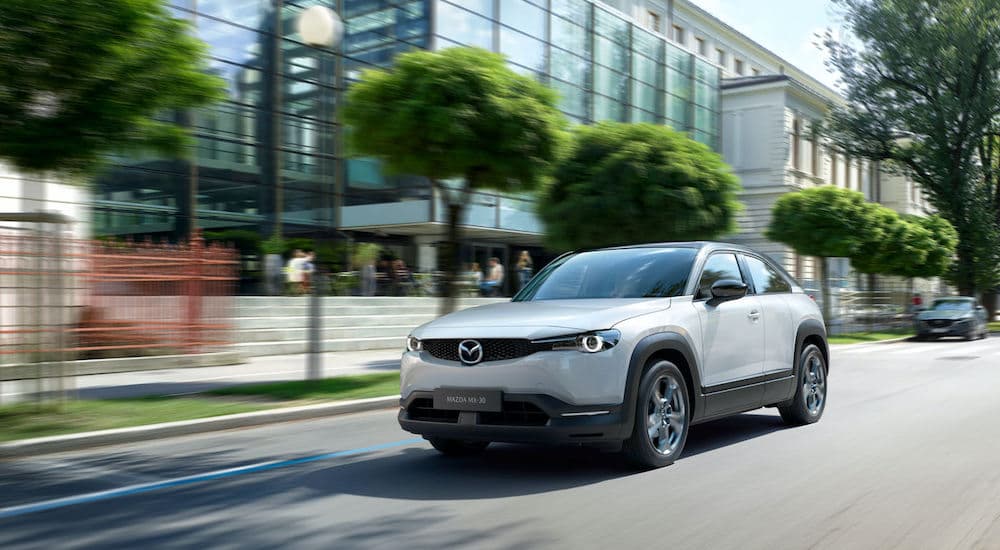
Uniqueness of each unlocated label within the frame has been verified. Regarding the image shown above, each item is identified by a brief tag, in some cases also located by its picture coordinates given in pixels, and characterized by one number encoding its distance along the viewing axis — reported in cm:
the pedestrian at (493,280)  2625
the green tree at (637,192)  1767
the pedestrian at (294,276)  2189
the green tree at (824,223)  2948
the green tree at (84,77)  730
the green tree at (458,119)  1243
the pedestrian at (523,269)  2681
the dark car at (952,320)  2770
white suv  586
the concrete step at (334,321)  1775
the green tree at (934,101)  3694
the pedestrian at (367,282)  2550
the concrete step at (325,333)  1734
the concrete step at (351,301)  1880
